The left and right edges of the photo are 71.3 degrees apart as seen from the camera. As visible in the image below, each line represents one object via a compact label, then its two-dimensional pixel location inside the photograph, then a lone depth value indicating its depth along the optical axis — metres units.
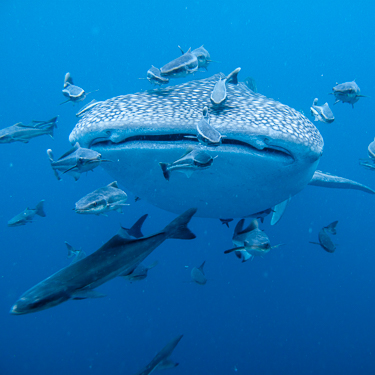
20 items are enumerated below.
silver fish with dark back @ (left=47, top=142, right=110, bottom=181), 2.28
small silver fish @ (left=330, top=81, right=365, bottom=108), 3.82
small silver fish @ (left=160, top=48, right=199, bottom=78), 3.31
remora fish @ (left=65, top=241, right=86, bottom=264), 5.65
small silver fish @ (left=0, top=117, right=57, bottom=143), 4.08
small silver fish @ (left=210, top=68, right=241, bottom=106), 2.38
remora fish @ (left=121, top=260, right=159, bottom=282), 3.28
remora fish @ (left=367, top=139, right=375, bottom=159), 3.76
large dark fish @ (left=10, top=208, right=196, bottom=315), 1.21
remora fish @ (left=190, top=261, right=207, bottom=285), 4.58
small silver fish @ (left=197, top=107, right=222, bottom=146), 1.68
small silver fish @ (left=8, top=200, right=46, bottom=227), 5.79
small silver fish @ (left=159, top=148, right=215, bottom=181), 1.73
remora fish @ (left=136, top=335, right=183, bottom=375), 3.71
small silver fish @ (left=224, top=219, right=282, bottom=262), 2.70
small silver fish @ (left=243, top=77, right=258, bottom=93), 6.19
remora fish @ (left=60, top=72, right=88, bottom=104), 4.09
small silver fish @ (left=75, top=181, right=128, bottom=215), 2.77
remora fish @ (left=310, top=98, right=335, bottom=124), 3.91
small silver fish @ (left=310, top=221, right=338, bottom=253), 3.87
